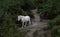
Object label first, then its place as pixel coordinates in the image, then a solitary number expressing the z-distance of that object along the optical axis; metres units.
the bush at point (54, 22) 14.98
